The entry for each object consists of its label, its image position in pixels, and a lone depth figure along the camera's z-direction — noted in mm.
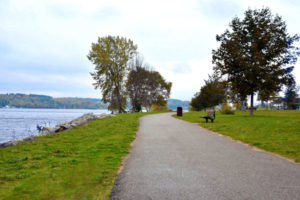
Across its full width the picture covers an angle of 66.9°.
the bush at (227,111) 33853
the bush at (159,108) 75444
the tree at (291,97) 79256
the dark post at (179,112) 30969
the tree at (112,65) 44094
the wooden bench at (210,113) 20739
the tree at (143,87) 50841
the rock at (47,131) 17984
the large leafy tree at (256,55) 24547
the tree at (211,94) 54750
